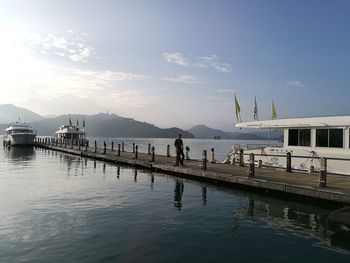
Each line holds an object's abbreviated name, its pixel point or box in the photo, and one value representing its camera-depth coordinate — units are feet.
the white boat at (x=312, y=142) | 68.23
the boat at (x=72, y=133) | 243.60
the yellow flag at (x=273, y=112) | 114.32
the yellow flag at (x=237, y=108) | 107.14
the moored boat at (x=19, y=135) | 248.52
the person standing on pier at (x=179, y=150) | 82.94
